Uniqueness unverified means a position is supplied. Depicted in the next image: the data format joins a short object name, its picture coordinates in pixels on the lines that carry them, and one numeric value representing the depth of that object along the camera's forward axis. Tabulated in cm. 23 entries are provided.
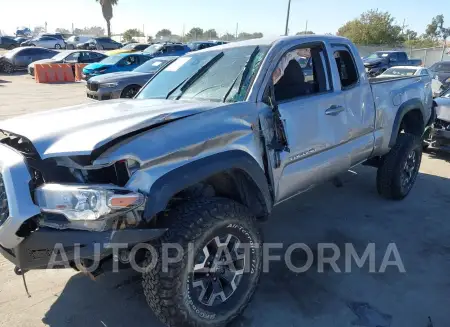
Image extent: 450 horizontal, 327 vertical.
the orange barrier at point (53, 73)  2080
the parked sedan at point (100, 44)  3947
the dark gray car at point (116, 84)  1209
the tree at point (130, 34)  6036
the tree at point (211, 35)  5238
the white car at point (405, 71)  1246
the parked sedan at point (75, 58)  2303
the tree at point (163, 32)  7991
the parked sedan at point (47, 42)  3786
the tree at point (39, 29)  9390
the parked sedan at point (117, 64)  1709
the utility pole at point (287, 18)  2617
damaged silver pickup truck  223
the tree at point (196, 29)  6612
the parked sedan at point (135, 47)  2895
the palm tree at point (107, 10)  6050
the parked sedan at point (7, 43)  4044
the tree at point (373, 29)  4656
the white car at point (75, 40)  4264
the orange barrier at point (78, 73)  2162
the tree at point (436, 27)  7546
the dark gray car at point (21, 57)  2484
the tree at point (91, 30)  10203
